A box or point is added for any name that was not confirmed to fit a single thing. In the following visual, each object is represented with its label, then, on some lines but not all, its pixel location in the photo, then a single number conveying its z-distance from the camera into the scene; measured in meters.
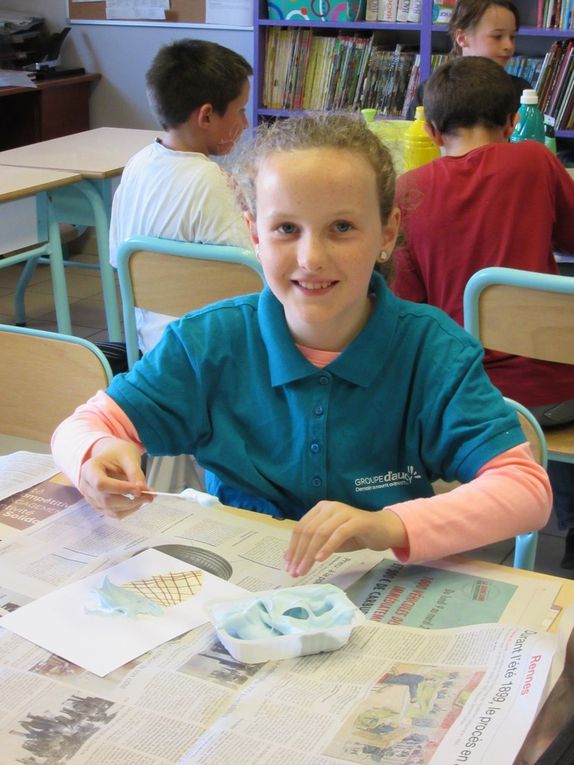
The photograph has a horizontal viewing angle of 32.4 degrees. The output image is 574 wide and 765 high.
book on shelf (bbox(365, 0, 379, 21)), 4.67
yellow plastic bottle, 2.66
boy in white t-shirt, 2.35
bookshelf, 4.51
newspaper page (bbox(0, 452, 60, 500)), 1.24
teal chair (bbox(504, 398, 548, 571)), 1.26
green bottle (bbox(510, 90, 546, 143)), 2.64
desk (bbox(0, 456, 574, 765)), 0.77
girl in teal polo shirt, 1.17
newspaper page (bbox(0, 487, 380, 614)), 1.02
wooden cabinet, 5.21
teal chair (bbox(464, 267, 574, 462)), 1.69
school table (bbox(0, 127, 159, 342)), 3.35
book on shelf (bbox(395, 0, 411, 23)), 4.59
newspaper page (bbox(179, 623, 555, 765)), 0.76
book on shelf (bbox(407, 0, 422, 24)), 4.56
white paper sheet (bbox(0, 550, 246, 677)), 0.90
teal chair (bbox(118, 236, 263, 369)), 1.93
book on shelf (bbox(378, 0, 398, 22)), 4.61
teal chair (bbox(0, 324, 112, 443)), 1.45
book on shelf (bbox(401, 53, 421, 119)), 4.65
